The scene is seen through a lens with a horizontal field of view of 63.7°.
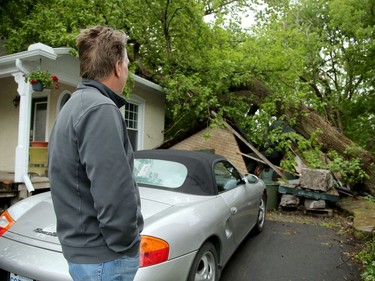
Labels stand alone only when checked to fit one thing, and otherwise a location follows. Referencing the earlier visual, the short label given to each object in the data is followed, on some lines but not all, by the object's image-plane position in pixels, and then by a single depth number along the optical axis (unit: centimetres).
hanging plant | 641
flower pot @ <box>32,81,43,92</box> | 646
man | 124
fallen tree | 872
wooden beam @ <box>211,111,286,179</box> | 893
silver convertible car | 227
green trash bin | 797
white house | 651
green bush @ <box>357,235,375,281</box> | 304
